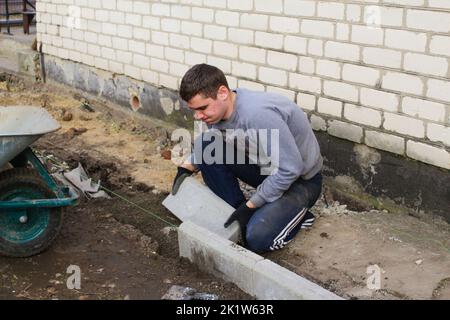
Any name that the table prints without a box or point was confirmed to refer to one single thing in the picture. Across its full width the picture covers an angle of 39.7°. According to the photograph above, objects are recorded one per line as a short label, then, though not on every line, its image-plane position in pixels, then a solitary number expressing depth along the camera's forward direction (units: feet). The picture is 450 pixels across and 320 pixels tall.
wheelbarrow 14.32
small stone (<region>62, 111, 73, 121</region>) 27.35
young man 13.93
